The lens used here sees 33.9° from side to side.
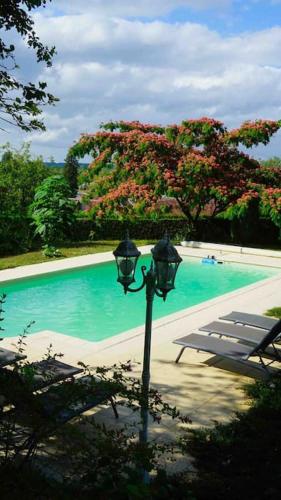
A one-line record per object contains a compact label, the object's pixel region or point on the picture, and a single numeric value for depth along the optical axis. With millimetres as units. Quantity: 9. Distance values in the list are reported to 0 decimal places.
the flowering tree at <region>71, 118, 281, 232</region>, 20906
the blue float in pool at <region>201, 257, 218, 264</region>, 19016
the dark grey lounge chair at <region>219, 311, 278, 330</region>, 8456
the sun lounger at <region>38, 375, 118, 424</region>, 3420
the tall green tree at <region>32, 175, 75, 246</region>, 18903
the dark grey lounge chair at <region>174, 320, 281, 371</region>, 6867
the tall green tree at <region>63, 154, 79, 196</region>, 57781
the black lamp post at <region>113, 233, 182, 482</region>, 4219
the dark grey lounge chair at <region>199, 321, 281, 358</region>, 7641
